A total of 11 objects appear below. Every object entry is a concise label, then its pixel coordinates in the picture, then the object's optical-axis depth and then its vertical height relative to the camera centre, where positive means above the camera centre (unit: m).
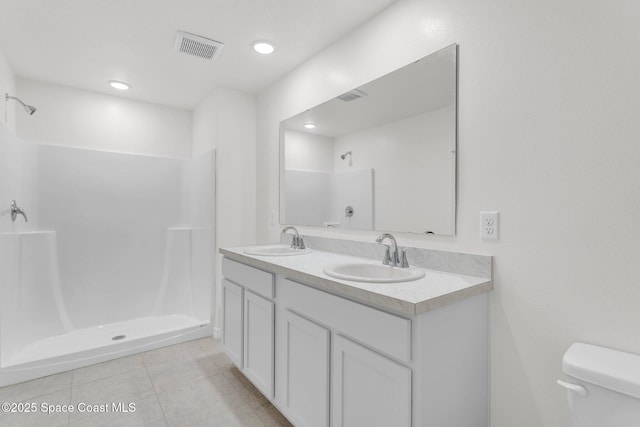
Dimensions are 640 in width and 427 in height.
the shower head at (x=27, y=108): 2.25 +0.76
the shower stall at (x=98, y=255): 2.36 -0.45
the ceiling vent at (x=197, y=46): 2.04 +1.09
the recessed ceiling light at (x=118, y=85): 2.74 +1.07
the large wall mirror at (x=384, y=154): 1.49 +0.32
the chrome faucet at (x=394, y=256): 1.55 -0.24
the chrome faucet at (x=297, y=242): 2.32 -0.25
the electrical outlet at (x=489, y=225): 1.30 -0.06
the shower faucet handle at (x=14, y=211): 2.37 -0.04
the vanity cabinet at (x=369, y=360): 1.03 -0.58
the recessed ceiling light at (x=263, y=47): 2.12 +1.10
